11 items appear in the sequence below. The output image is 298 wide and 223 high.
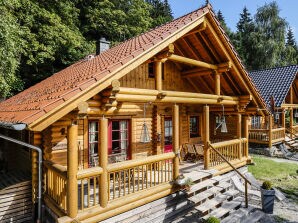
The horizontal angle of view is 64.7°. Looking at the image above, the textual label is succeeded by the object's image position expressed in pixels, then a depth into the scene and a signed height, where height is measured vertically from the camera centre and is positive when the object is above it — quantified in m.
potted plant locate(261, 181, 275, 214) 7.86 -2.93
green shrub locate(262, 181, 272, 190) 7.99 -2.50
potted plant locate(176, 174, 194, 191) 7.03 -2.09
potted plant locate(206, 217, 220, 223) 6.27 -2.87
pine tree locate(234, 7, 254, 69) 37.88 +11.59
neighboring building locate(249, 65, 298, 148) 17.61 +1.17
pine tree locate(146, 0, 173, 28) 35.88 +17.70
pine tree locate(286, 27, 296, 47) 51.58 +16.48
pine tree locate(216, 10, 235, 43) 44.03 +17.18
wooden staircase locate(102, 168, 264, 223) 6.37 -2.80
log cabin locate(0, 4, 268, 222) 5.11 -0.09
